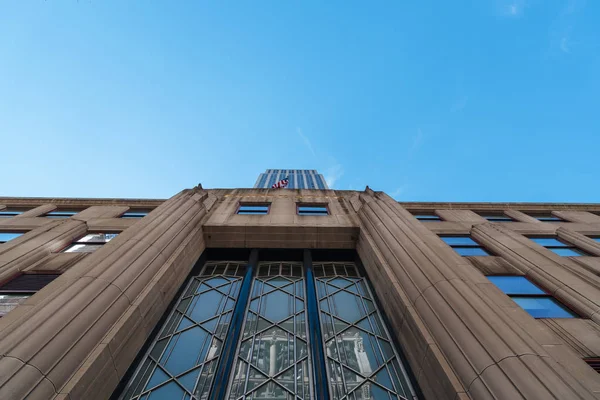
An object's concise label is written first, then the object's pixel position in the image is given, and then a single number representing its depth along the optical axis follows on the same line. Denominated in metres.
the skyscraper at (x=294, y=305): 6.59
